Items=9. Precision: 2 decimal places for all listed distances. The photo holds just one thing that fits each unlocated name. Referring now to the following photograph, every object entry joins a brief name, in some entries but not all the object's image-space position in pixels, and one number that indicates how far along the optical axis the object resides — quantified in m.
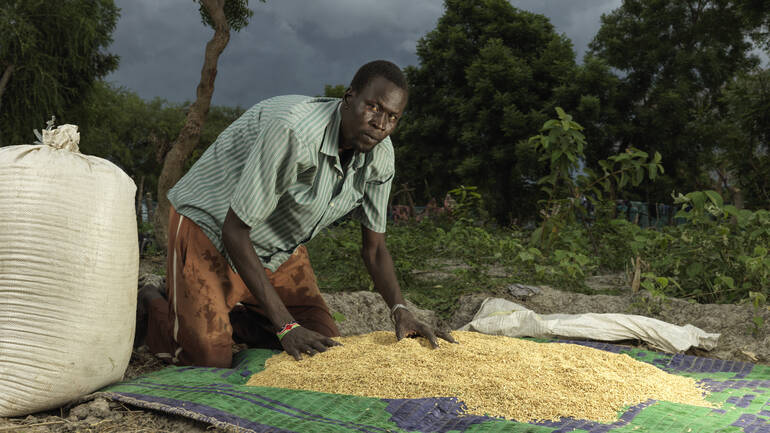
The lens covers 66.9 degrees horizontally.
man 2.04
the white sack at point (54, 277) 1.93
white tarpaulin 2.91
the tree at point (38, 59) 10.90
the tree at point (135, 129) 21.06
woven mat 1.60
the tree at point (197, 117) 6.81
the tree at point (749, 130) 11.28
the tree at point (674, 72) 15.56
